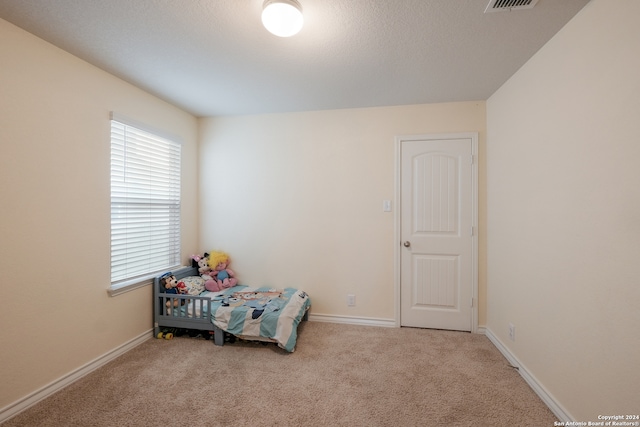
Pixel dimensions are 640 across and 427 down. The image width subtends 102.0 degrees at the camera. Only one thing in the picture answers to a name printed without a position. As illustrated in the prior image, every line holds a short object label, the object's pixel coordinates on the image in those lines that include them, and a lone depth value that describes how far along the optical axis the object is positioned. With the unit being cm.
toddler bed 234
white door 274
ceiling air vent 140
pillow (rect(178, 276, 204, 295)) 275
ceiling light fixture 137
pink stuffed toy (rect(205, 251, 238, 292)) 305
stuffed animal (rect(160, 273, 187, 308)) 260
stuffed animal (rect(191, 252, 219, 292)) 303
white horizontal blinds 228
